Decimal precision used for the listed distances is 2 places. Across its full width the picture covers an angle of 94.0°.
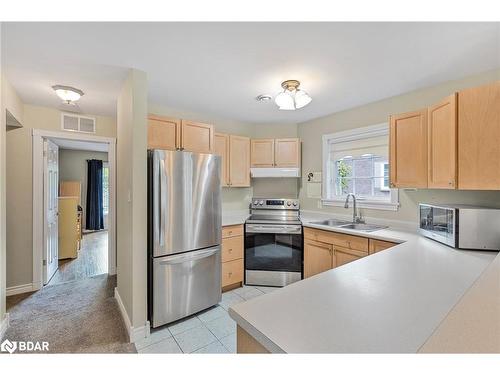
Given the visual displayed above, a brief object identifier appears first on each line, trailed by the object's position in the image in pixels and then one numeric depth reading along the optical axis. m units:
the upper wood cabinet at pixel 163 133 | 2.45
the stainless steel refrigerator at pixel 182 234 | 2.06
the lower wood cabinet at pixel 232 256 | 2.82
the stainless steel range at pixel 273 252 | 2.87
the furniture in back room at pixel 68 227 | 4.02
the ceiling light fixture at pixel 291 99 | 2.01
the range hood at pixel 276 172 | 3.38
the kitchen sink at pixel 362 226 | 2.63
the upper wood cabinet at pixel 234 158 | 3.17
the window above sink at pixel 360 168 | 2.79
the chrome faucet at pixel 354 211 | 2.90
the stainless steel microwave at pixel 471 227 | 1.66
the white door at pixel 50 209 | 2.99
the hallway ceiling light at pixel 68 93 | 2.25
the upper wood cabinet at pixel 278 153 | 3.41
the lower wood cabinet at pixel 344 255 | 2.33
